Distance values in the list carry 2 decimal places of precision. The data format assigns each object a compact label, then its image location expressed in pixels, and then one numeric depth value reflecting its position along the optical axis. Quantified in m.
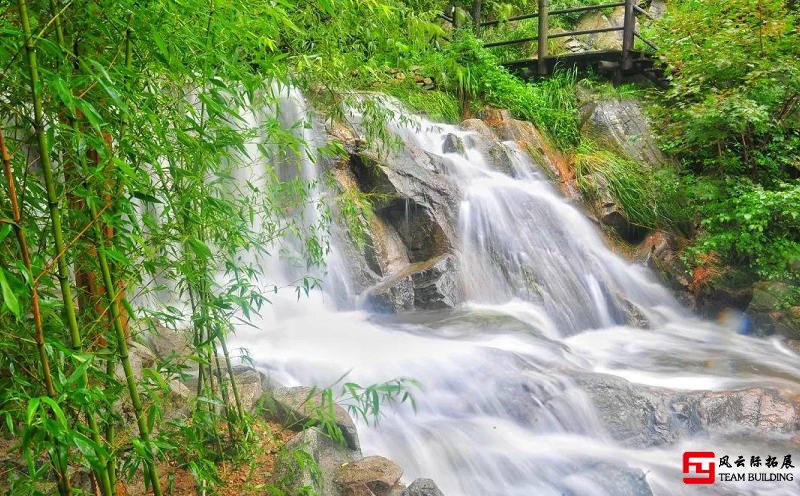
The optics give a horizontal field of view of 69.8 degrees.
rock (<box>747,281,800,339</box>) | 6.52
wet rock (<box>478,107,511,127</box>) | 9.48
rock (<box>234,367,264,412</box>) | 3.33
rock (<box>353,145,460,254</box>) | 6.83
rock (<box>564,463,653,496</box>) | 3.30
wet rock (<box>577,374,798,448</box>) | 4.07
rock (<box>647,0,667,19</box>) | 16.34
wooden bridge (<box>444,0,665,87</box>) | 10.27
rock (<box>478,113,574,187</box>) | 8.75
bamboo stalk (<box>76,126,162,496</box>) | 1.47
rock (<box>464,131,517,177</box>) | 8.41
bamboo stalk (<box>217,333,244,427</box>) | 2.55
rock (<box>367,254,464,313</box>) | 6.12
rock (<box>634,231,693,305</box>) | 7.66
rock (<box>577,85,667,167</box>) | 9.28
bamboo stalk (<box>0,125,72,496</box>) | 1.18
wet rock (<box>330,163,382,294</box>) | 6.43
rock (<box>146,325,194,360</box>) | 3.54
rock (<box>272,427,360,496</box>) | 2.61
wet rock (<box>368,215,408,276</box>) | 6.66
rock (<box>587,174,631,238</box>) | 8.31
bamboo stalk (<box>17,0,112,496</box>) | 1.21
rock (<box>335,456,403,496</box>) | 2.83
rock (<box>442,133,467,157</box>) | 8.40
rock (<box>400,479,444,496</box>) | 2.78
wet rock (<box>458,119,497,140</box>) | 9.10
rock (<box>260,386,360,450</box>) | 3.18
